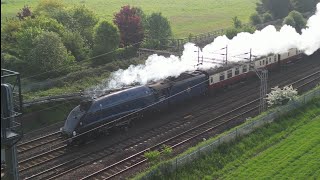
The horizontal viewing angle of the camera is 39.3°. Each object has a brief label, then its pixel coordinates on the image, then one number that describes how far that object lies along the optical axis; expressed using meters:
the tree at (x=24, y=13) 61.27
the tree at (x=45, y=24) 49.22
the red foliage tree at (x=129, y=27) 56.09
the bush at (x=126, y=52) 53.56
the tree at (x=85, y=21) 55.44
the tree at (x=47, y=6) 62.00
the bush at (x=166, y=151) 24.67
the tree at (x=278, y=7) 80.31
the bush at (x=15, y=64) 44.59
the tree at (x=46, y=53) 43.47
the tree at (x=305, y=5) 82.50
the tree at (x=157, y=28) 59.23
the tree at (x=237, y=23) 72.18
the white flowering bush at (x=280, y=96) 33.38
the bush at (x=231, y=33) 60.93
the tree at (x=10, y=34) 49.84
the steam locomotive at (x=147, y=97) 28.44
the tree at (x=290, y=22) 61.99
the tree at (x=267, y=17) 77.88
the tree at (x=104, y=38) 50.97
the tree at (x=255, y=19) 77.88
